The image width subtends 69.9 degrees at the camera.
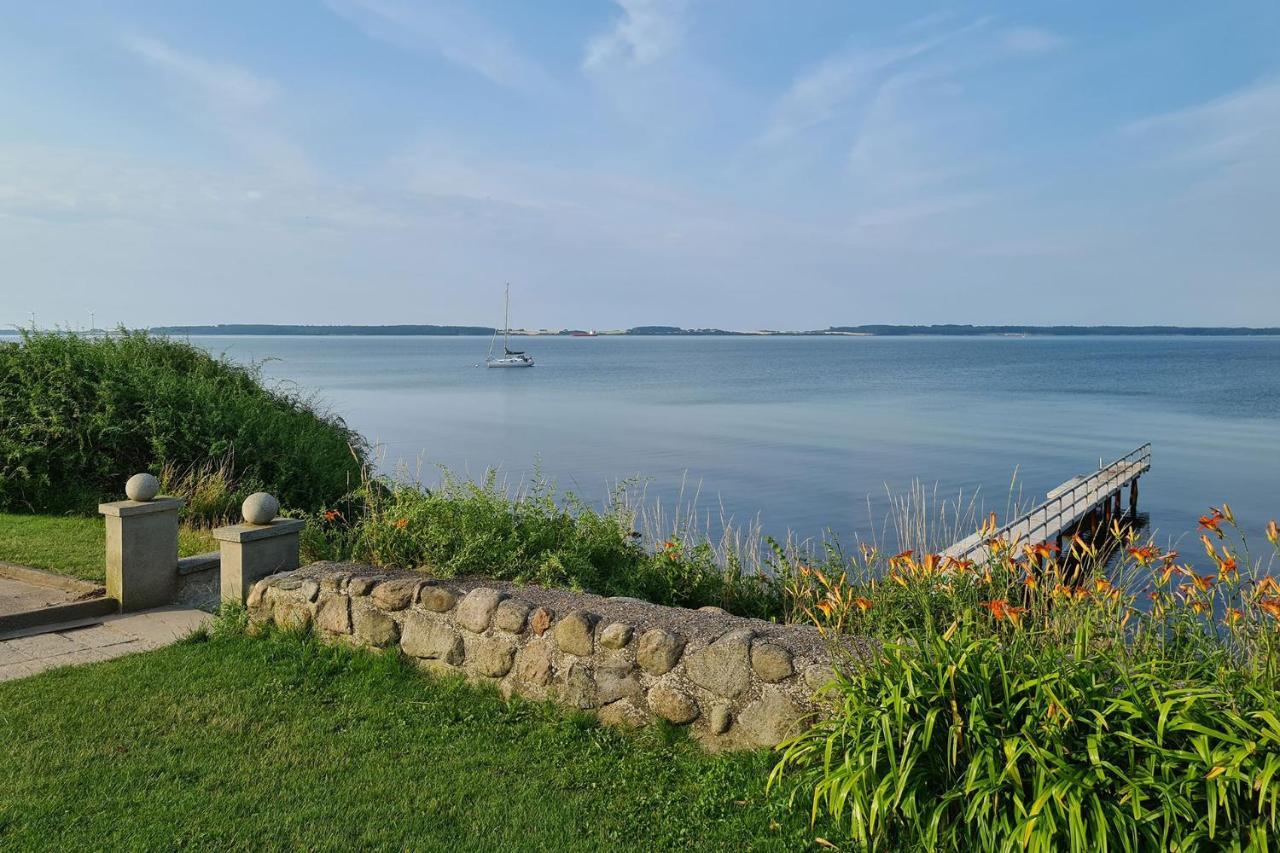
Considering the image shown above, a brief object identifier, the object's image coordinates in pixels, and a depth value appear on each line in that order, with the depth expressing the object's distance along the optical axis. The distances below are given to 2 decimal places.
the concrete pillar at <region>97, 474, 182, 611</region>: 6.98
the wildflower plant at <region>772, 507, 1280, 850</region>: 3.04
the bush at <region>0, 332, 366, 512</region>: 11.16
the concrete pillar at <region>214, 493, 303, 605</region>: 6.40
